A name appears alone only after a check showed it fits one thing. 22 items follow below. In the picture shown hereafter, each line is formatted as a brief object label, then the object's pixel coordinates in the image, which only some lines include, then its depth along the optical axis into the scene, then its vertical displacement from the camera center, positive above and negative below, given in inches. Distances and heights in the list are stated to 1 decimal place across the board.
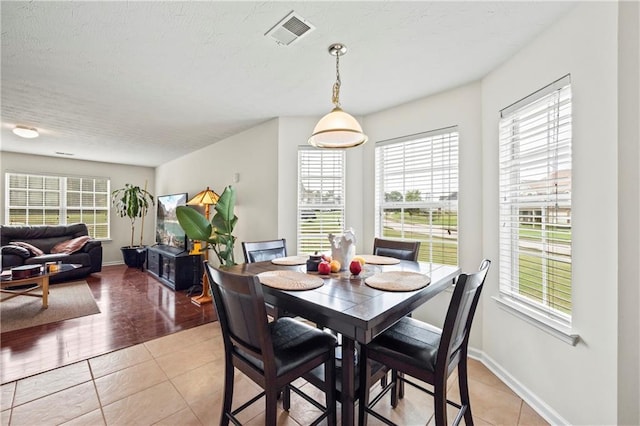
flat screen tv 204.6 -9.6
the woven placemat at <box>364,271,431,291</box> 58.5 -16.0
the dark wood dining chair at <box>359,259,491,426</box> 48.3 -27.5
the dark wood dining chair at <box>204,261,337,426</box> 47.6 -27.4
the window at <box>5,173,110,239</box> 213.6 +9.4
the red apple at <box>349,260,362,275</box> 70.8 -14.7
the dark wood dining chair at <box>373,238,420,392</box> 93.5 -13.3
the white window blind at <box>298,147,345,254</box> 134.3 +9.0
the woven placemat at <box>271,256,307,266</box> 83.7 -15.6
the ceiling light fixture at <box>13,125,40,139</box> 146.2 +44.2
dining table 45.1 -17.1
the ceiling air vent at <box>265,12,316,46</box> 66.3 +47.4
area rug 120.5 -48.7
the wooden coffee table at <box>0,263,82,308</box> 127.6 -33.9
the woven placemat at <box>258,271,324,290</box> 59.4 -16.1
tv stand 171.9 -37.4
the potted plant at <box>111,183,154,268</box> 239.0 +3.7
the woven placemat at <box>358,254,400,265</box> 84.4 -15.5
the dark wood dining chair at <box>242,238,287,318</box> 96.3 -14.7
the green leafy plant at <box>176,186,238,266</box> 127.0 -6.0
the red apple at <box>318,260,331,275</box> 70.9 -14.8
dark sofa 173.2 -25.4
